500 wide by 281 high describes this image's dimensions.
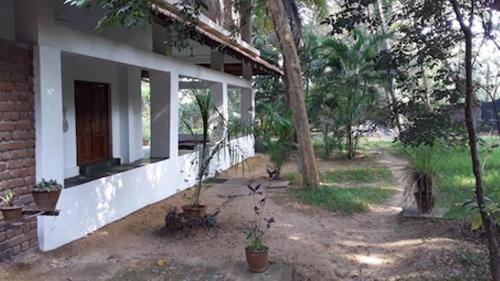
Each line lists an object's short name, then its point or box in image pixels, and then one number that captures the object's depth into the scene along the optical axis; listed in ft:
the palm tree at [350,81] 41.73
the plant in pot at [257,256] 14.73
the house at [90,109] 15.69
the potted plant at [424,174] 21.74
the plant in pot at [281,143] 30.55
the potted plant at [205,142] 19.71
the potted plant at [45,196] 14.53
